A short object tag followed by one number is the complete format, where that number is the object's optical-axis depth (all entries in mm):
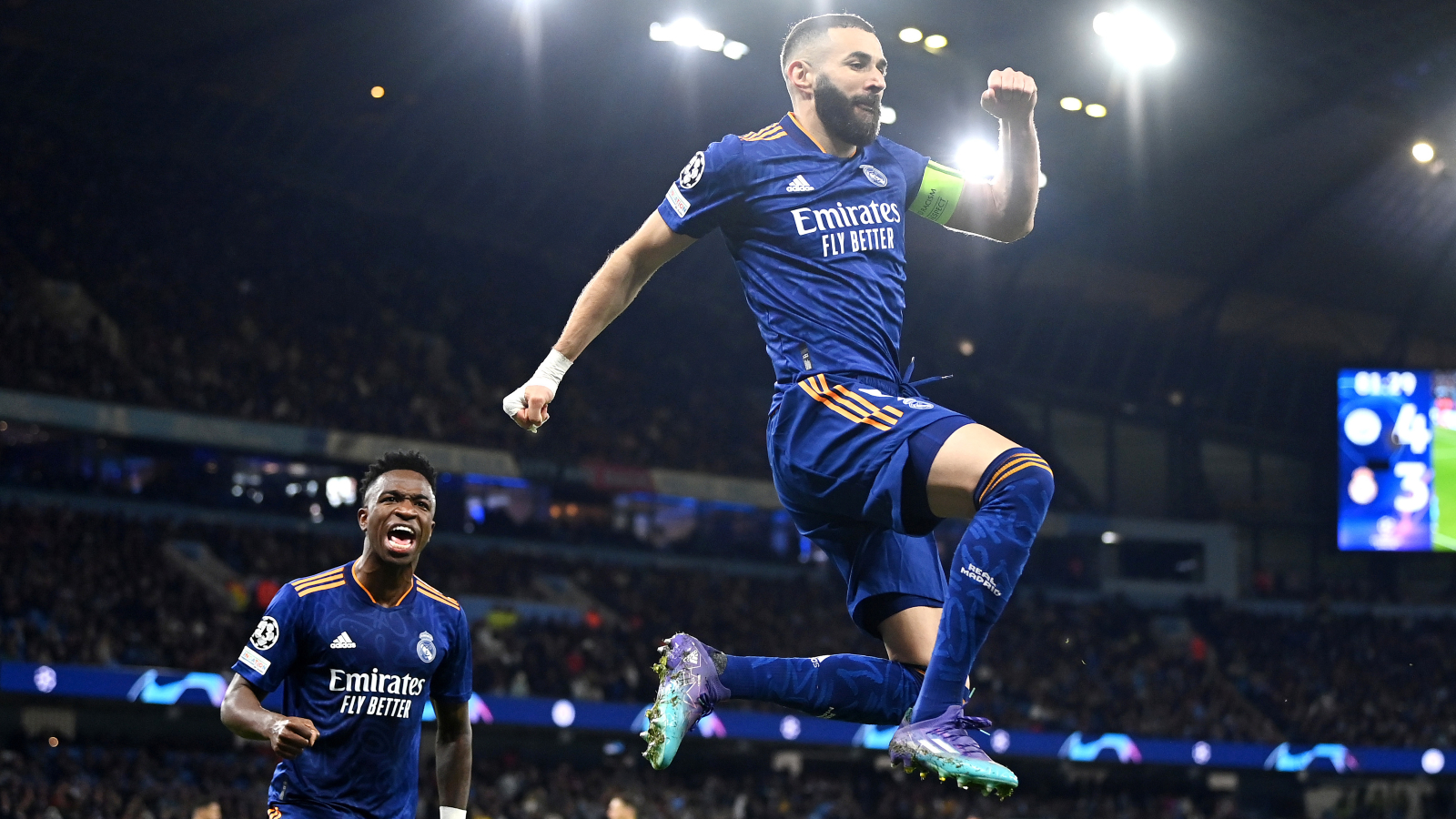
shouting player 5934
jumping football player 4543
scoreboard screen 26344
